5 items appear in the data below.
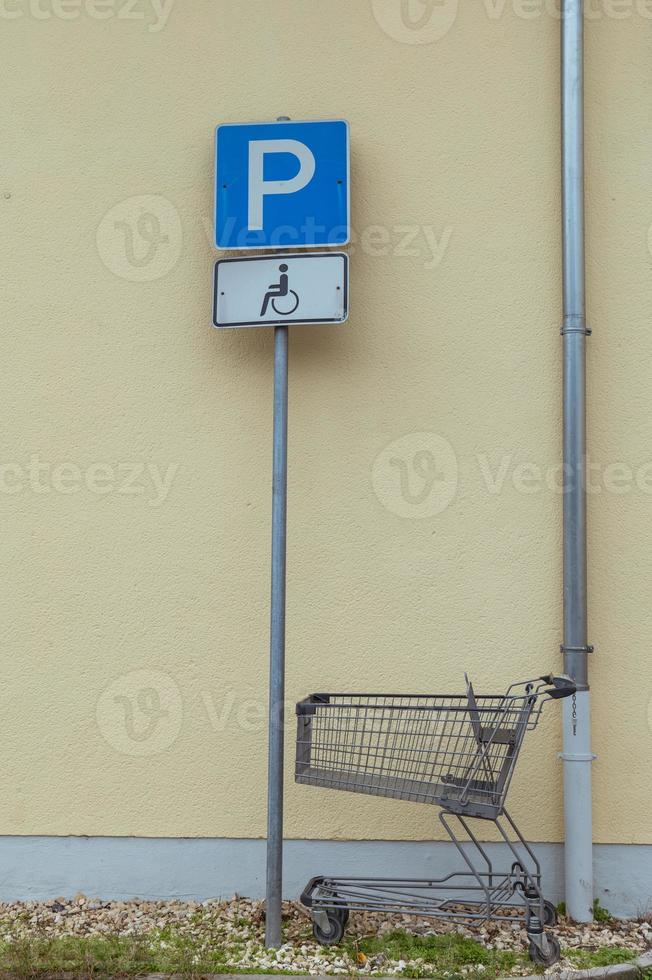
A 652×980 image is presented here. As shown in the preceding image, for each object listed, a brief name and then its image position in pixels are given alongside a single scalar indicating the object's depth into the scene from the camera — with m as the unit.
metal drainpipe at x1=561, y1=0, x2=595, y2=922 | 3.60
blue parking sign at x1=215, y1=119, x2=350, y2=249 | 3.65
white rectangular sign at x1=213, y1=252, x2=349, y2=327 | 3.55
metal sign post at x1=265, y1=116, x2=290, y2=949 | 3.35
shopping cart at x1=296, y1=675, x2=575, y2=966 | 3.23
